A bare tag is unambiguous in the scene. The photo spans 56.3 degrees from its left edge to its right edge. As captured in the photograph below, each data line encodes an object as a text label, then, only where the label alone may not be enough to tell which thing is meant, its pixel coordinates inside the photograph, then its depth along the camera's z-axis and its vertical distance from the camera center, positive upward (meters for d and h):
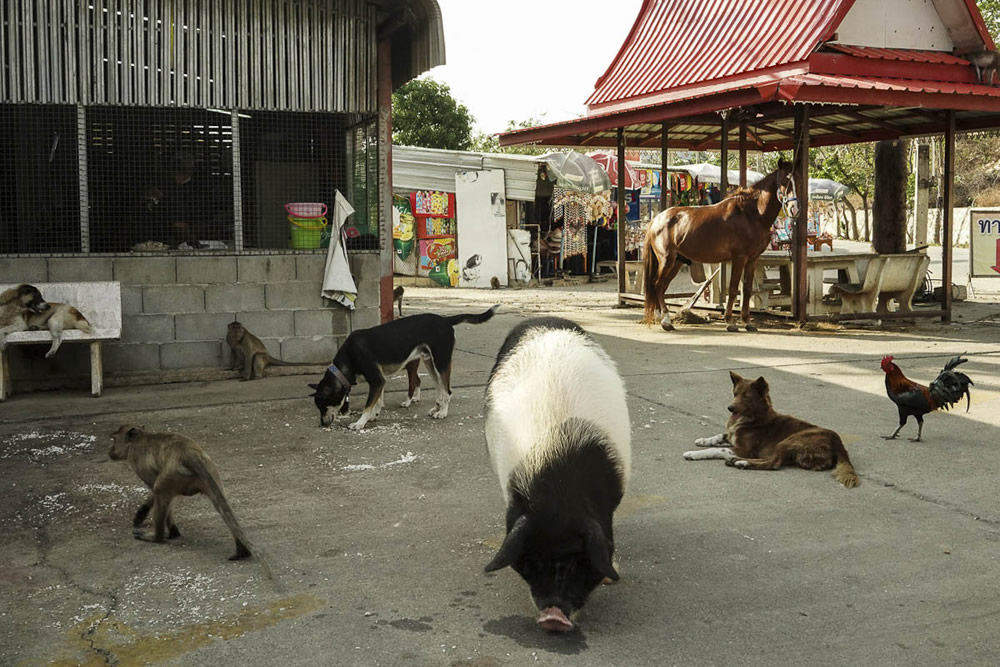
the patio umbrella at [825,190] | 35.56 +2.88
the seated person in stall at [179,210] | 10.93 +0.70
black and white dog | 7.63 -0.76
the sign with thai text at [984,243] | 16.03 +0.38
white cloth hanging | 10.51 -0.06
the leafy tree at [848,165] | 40.00 +4.35
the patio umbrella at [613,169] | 25.69 +2.68
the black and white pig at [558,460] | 3.57 -0.81
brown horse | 13.09 +0.46
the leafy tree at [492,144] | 43.20 +6.48
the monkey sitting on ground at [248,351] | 9.86 -0.88
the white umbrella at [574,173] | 23.27 +2.34
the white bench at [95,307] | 9.08 -0.38
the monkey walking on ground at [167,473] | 4.65 -1.04
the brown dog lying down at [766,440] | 6.07 -1.16
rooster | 6.42 -0.88
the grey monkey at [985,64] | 13.88 +2.99
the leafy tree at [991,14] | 26.17 +7.30
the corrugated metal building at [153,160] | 9.68 +1.34
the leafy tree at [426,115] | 33.53 +5.49
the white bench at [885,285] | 13.54 -0.29
